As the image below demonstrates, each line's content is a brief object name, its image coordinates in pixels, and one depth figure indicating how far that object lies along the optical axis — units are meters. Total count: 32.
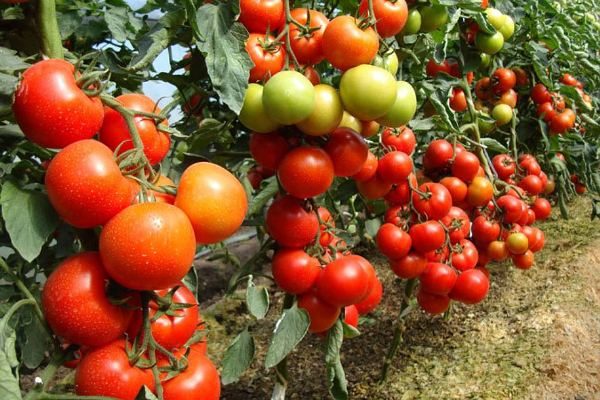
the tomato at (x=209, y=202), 0.48
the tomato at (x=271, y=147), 0.76
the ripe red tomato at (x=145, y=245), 0.44
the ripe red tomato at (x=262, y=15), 0.68
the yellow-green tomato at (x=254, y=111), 0.68
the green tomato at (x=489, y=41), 1.34
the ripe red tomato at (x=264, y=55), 0.67
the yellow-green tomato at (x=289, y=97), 0.62
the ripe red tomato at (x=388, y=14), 0.74
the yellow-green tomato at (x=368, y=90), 0.64
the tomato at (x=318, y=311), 0.84
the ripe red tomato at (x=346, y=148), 0.75
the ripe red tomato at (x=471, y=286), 1.20
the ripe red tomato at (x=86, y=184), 0.44
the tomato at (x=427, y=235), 1.11
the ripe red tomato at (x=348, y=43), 0.64
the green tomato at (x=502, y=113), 1.62
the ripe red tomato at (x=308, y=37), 0.70
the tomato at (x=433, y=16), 0.92
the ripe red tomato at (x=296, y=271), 0.84
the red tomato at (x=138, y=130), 0.51
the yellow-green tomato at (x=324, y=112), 0.67
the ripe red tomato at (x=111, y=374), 0.48
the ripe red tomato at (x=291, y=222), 0.82
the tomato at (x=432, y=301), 1.27
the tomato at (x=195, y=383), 0.51
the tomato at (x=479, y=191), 1.26
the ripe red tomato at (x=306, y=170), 0.73
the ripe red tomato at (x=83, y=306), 0.47
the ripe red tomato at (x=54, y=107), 0.46
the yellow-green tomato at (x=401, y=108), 0.72
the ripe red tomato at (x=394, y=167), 1.00
